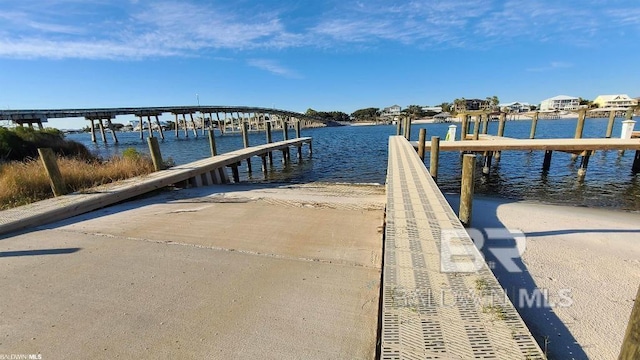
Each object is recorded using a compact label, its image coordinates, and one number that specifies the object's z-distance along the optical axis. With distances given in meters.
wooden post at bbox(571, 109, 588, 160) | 17.00
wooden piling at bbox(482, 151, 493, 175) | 15.52
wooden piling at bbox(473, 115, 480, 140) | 19.50
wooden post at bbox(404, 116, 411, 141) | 22.77
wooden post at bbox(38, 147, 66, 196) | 7.01
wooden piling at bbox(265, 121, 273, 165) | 20.35
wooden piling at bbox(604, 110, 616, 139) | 18.73
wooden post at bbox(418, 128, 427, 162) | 13.75
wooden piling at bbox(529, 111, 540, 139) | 22.47
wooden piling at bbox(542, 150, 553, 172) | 15.47
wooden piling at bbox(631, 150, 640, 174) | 14.34
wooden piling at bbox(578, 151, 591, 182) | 13.73
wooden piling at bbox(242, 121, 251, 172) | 18.66
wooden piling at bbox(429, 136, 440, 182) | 10.74
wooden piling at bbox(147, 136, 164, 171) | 10.09
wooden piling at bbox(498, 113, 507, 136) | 21.73
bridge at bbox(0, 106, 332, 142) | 46.12
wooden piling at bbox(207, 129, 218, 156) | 14.84
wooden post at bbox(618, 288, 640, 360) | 1.56
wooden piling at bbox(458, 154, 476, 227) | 5.27
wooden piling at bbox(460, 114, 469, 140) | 20.20
